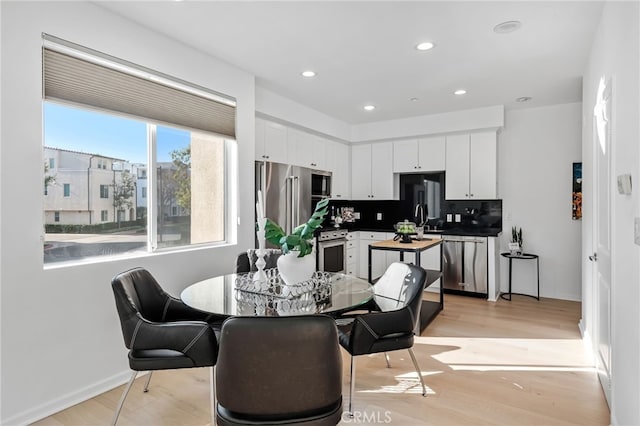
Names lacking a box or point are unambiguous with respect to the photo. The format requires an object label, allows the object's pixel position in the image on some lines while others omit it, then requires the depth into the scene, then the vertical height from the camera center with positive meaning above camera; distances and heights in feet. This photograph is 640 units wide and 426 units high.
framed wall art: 15.97 +0.77
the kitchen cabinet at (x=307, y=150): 15.99 +2.83
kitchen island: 12.35 -1.48
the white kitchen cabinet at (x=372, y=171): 19.79 +2.17
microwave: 17.21 +1.29
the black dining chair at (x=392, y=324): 6.97 -2.21
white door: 7.70 -0.59
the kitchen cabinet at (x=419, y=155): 18.33 +2.85
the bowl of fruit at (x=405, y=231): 13.88 -0.82
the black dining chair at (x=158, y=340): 6.09 -2.16
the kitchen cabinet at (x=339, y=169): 19.04 +2.25
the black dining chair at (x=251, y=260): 10.10 -1.38
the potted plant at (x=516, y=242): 16.72 -1.50
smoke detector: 8.76 +4.46
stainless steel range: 16.67 -1.87
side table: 16.31 -2.14
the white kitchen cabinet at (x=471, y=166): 17.12 +2.09
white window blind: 7.59 +2.85
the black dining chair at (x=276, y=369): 4.43 -1.97
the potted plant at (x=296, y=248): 7.21 -0.74
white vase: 7.32 -1.13
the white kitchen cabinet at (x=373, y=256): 19.07 -2.43
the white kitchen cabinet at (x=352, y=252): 19.06 -2.21
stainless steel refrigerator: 13.43 +0.77
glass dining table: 6.27 -1.65
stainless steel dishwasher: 16.52 -2.51
